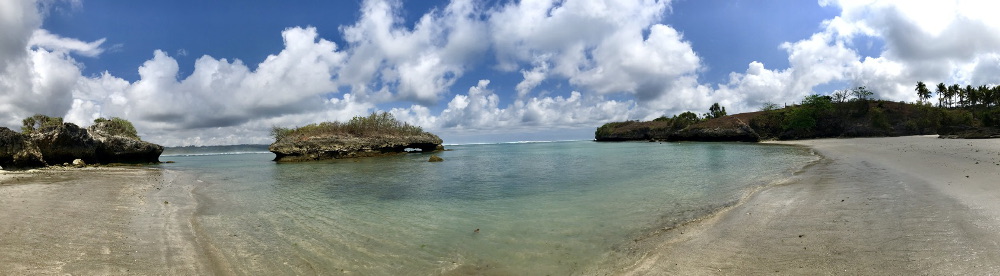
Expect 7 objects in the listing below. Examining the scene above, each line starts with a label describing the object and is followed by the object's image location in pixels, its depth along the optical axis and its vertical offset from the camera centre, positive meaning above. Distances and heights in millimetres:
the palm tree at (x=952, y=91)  92812 +9558
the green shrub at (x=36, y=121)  41812 +3973
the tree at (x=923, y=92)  94250 +9744
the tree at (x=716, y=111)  120062 +8311
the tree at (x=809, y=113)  80000 +4551
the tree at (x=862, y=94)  79438 +8208
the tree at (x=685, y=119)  109575 +5528
